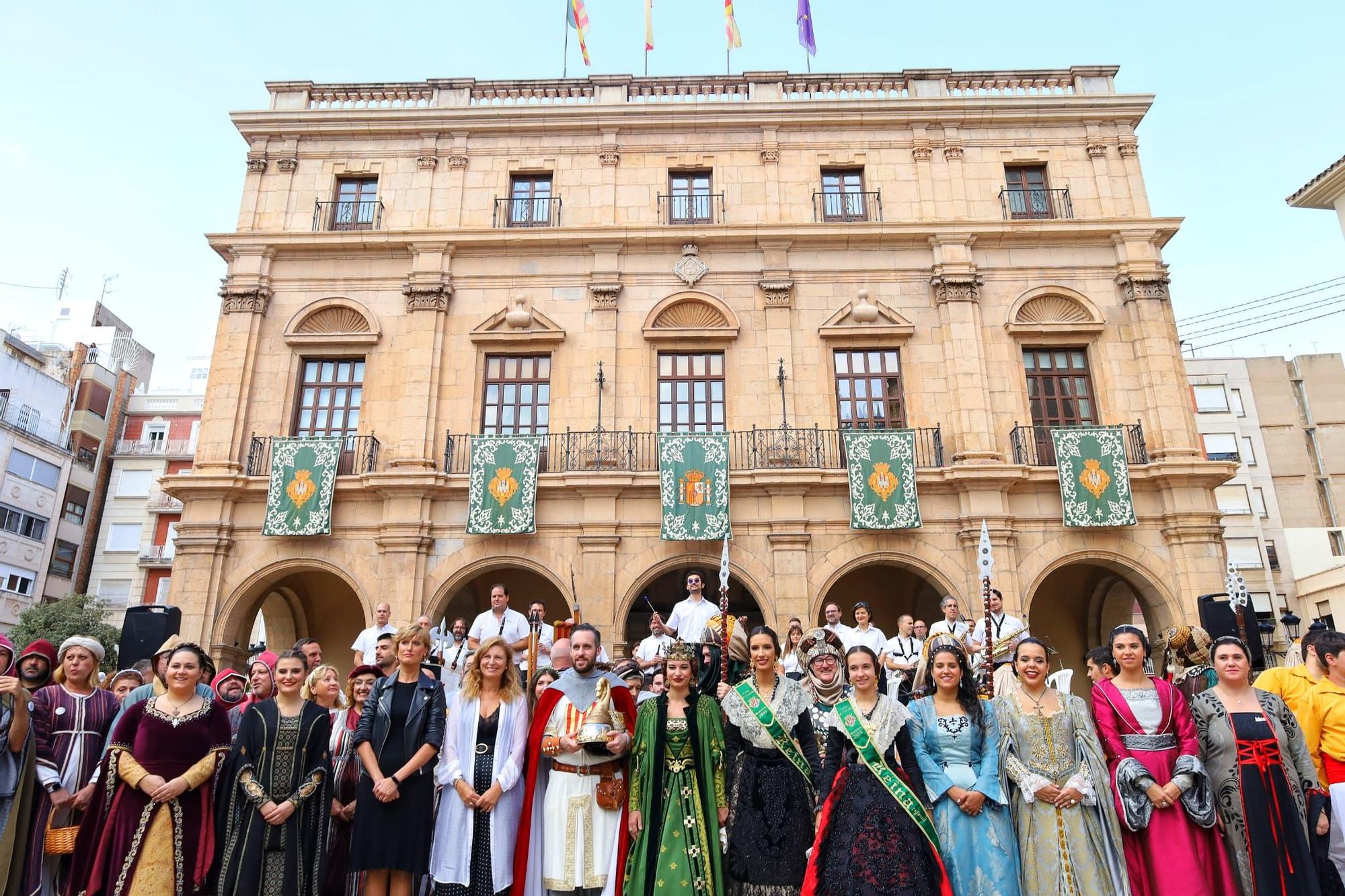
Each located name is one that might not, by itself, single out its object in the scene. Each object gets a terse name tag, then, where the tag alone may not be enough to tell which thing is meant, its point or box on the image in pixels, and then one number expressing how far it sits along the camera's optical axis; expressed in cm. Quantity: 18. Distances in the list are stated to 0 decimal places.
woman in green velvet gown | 471
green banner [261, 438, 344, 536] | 1421
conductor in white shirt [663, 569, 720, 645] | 1039
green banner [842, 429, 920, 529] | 1392
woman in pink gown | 457
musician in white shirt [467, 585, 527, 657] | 1019
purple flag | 1805
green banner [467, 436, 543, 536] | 1402
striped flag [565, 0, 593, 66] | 1794
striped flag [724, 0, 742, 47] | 1807
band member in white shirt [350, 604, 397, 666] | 1084
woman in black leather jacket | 499
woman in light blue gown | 442
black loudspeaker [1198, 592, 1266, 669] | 1077
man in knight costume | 499
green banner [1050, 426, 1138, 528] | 1395
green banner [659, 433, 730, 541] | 1389
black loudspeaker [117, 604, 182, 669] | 1090
